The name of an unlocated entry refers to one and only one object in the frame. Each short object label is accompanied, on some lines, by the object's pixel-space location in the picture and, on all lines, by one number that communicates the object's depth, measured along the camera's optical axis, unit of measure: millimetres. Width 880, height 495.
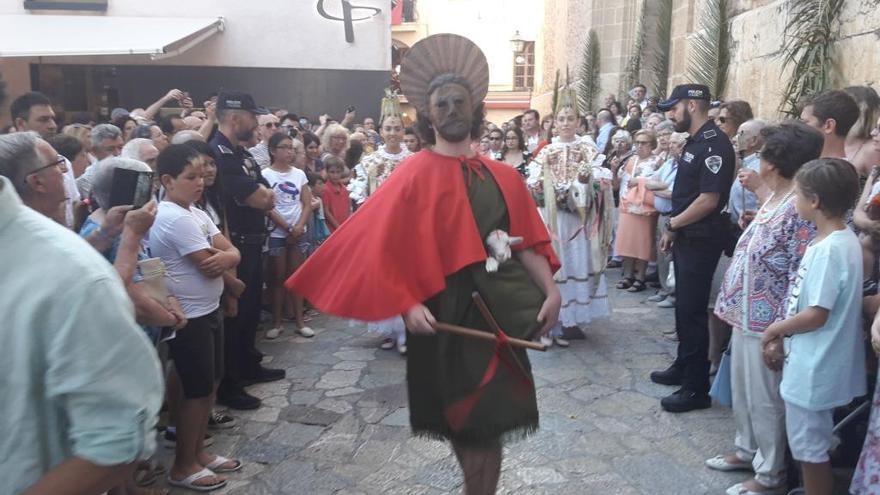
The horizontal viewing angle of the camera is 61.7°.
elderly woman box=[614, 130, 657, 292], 8422
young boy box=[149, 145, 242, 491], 3812
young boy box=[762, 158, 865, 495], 3199
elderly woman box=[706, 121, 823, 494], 3606
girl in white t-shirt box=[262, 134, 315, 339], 6469
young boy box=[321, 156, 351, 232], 7657
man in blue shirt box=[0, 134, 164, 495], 1315
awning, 14859
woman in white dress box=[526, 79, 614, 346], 6480
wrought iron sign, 17906
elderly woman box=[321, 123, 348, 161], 8523
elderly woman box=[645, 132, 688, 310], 7361
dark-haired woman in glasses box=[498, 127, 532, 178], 7418
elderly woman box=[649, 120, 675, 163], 8000
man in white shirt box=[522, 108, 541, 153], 9984
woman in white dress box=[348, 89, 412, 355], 6664
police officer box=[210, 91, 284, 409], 5105
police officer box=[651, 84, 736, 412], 4770
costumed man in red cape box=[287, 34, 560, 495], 2920
